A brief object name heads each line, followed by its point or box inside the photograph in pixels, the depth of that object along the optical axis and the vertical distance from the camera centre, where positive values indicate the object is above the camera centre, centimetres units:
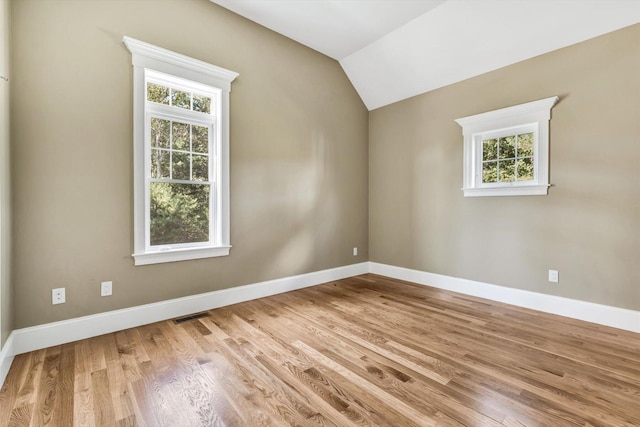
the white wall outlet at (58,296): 234 -66
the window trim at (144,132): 267 +76
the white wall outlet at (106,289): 254 -65
